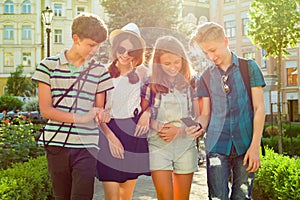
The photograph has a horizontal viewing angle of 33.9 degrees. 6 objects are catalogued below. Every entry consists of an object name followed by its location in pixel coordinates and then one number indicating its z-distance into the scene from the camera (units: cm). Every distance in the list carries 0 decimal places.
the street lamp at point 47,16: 1588
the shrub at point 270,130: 1745
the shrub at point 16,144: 877
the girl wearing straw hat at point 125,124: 402
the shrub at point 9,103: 3106
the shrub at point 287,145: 1312
